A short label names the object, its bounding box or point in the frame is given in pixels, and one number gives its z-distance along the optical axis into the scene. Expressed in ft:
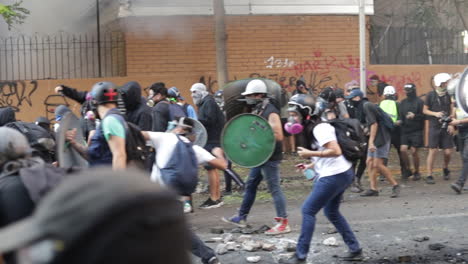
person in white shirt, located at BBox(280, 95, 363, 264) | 19.81
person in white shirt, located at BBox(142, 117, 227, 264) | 17.85
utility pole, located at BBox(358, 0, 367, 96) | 40.14
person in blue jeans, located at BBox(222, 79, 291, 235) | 23.88
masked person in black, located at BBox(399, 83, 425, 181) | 36.83
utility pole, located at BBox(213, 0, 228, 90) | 43.04
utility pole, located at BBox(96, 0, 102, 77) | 47.96
